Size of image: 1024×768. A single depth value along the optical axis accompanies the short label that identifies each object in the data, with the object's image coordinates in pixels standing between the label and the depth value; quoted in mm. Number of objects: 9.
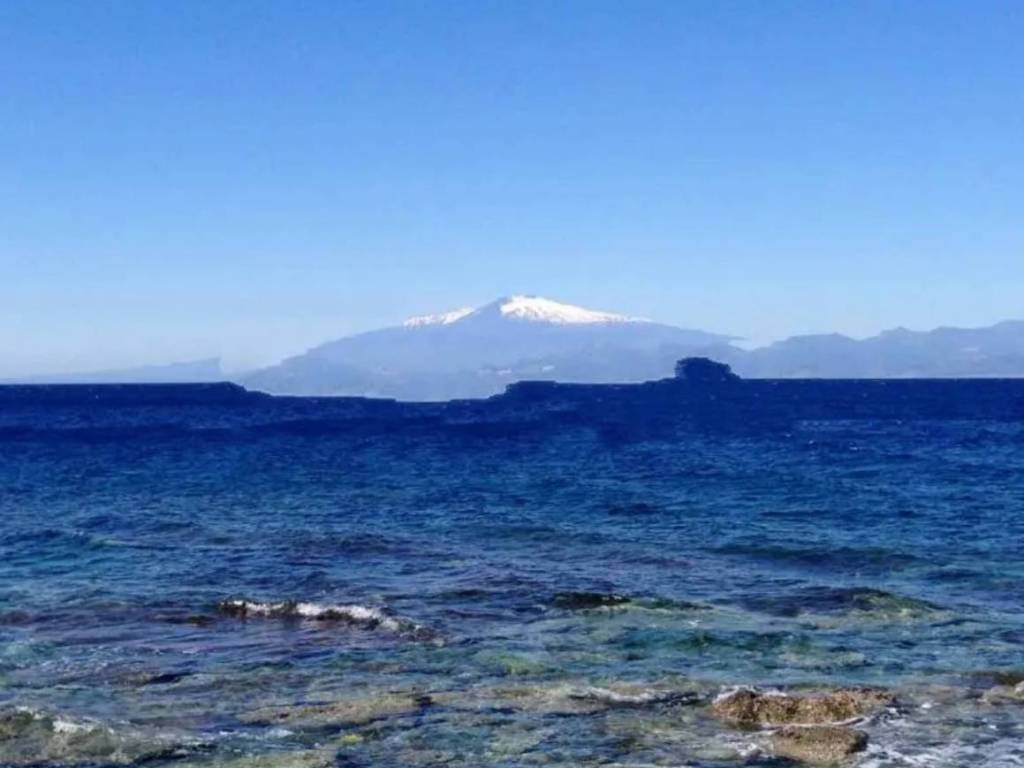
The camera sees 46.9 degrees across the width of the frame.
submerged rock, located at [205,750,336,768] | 18547
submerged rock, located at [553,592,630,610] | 30797
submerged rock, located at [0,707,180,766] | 19141
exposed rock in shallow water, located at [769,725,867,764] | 18750
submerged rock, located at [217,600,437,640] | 28562
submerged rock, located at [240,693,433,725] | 20828
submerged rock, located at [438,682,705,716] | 21562
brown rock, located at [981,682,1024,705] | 21594
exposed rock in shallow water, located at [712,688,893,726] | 20375
